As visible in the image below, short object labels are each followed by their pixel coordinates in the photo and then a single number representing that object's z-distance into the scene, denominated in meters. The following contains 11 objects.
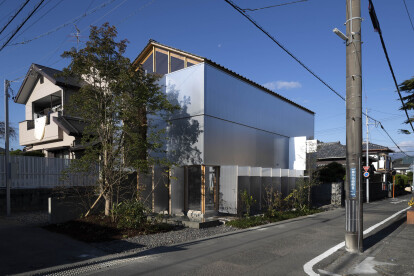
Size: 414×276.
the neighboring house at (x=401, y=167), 65.62
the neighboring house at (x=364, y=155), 32.28
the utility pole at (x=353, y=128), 7.54
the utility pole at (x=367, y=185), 23.80
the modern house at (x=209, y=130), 12.98
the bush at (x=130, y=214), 9.91
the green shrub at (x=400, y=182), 36.98
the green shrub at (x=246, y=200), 12.26
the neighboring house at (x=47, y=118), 18.89
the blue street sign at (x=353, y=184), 7.56
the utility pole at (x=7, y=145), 12.30
